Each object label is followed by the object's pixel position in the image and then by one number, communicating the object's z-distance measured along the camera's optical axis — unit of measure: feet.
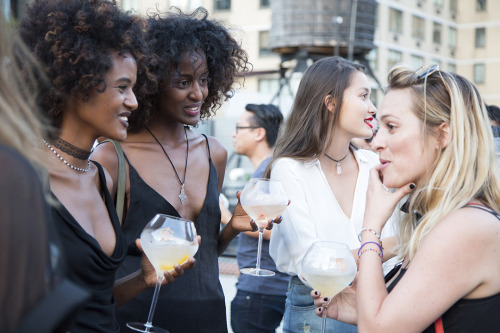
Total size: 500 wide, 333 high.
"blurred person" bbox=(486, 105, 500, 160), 16.02
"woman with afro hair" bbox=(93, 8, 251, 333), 9.16
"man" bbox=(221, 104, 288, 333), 13.52
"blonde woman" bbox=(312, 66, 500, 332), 6.52
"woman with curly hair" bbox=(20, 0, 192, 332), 7.37
